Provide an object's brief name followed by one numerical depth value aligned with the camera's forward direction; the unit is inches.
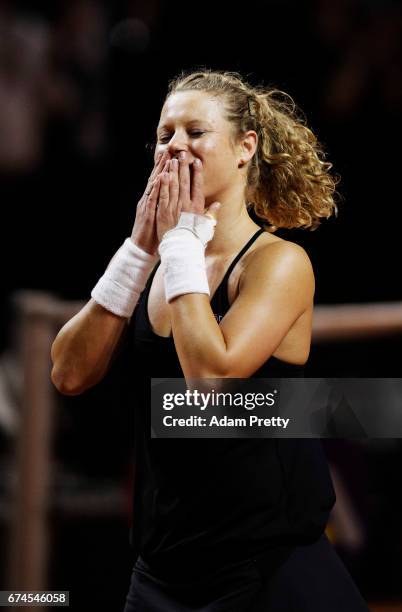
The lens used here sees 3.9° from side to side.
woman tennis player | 363.6
